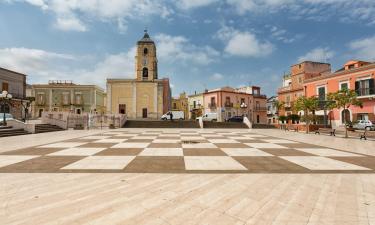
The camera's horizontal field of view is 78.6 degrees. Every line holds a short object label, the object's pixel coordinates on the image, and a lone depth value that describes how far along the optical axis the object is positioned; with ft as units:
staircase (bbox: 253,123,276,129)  113.15
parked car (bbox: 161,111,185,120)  149.38
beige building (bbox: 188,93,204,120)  180.66
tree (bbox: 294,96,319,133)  79.93
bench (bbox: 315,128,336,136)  62.39
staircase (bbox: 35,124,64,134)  70.11
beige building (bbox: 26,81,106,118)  176.04
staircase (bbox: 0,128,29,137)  55.00
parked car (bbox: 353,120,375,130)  85.05
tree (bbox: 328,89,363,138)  57.11
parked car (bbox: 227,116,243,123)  135.28
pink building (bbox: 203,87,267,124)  164.25
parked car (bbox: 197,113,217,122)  148.62
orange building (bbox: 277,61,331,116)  143.48
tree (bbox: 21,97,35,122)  133.24
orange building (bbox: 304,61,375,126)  89.61
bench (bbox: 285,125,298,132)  92.88
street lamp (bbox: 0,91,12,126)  62.58
